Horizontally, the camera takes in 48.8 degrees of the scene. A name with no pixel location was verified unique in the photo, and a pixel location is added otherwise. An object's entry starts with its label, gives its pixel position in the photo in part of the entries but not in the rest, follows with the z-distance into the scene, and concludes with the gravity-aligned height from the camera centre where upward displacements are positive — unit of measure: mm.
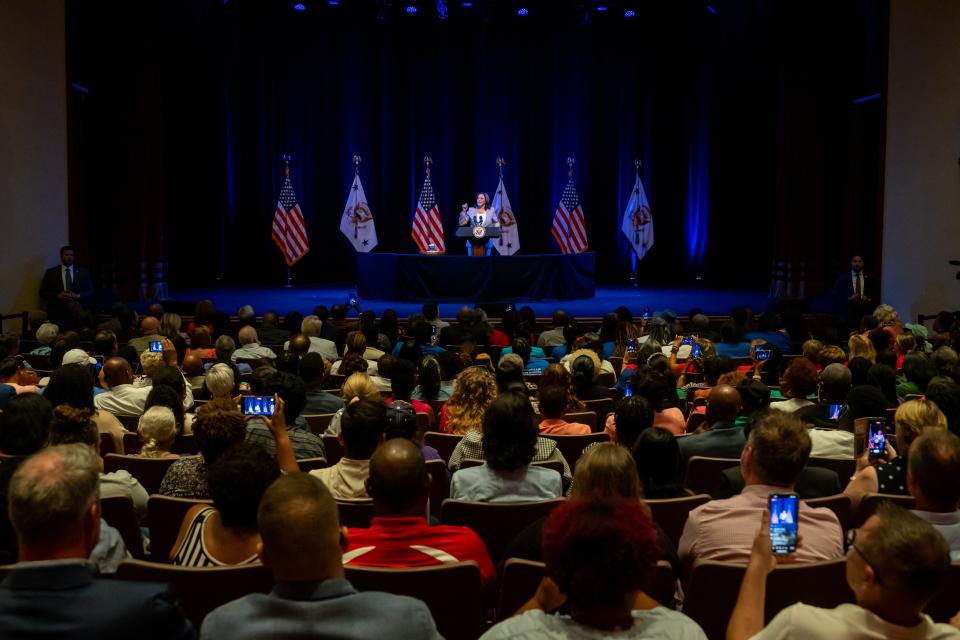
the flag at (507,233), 17594 +469
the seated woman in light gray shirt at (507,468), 3807 -753
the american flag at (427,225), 17172 +583
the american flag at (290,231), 17219 +458
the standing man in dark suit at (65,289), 11797 -363
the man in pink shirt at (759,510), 3129 -742
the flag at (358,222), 17672 +635
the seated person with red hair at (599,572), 2047 -601
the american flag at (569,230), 17547 +531
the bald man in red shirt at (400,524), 2945 -747
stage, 14133 -564
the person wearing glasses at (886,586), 2102 -645
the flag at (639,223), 18016 +671
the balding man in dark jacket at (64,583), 1995 -631
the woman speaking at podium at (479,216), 15195 +647
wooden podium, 15031 +368
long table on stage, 14586 -223
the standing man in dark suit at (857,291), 12664 -329
